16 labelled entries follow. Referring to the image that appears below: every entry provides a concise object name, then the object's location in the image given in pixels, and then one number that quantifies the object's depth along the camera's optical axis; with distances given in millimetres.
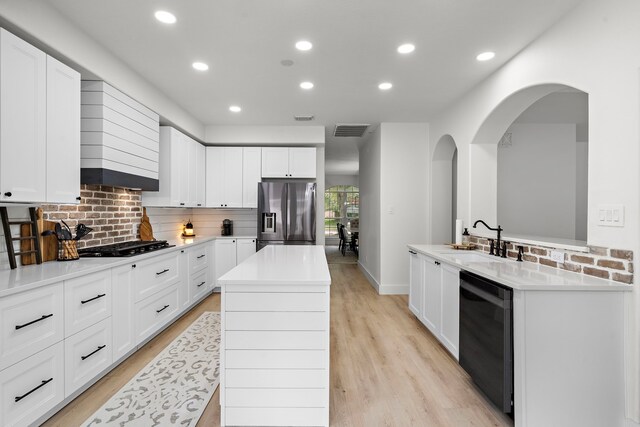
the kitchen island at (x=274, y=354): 1689
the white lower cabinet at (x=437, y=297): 2484
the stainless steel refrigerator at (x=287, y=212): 4633
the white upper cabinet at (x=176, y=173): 3850
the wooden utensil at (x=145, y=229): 3709
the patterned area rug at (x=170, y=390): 1825
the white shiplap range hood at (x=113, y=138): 2555
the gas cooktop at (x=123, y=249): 2516
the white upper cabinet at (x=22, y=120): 1729
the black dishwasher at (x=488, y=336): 1743
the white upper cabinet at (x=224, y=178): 4918
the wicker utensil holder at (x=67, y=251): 2338
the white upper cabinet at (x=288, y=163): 4914
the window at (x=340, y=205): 11703
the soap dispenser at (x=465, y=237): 3373
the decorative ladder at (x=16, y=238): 2021
